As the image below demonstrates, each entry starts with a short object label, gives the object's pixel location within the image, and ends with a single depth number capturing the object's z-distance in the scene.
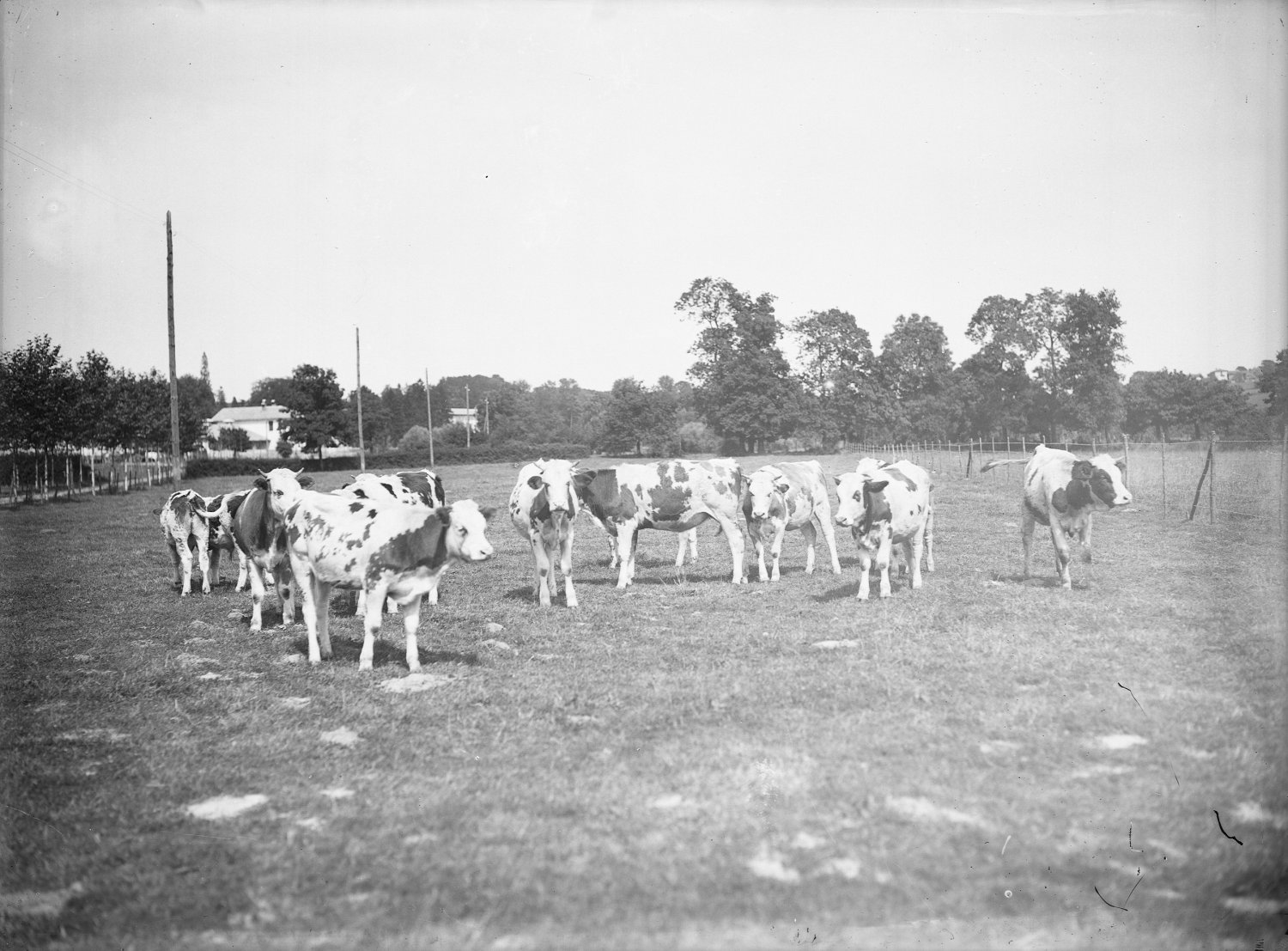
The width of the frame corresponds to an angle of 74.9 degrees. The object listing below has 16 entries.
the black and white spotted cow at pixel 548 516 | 11.93
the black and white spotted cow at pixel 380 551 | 8.69
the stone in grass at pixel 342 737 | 6.49
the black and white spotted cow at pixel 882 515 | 11.75
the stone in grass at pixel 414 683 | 7.94
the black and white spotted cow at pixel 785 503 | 14.11
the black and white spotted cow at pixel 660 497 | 14.30
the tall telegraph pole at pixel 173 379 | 27.20
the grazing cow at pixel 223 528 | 12.84
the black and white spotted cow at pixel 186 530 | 14.14
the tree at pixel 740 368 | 33.47
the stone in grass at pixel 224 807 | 5.25
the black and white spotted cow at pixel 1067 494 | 11.77
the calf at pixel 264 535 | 11.18
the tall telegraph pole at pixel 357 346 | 46.94
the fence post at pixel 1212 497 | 17.28
